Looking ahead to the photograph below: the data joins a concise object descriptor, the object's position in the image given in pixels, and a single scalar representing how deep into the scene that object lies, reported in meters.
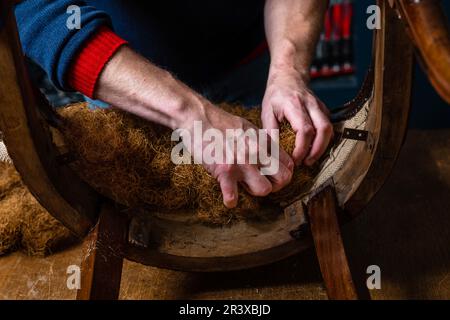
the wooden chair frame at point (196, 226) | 0.64
